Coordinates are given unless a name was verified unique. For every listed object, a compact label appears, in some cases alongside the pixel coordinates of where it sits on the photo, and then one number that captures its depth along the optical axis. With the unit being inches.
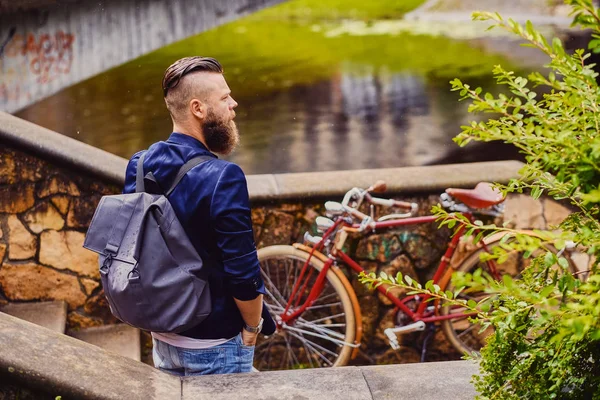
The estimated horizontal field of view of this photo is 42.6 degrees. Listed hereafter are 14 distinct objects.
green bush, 73.7
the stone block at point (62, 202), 197.5
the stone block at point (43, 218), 197.2
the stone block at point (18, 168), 194.1
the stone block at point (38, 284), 197.8
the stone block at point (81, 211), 197.8
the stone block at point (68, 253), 198.2
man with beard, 112.0
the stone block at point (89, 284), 199.5
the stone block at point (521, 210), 205.3
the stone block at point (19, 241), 196.7
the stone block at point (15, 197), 195.3
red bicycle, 184.1
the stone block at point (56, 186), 196.7
